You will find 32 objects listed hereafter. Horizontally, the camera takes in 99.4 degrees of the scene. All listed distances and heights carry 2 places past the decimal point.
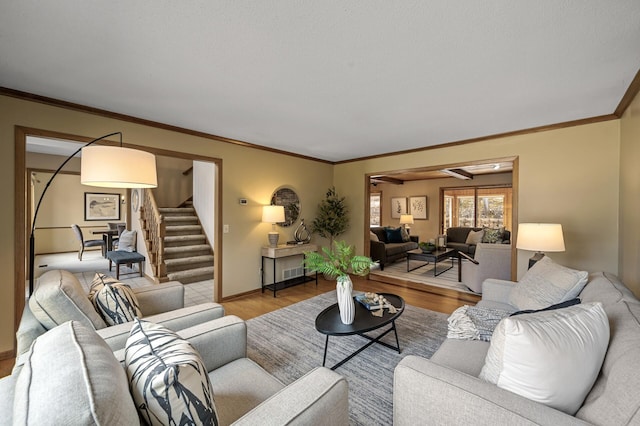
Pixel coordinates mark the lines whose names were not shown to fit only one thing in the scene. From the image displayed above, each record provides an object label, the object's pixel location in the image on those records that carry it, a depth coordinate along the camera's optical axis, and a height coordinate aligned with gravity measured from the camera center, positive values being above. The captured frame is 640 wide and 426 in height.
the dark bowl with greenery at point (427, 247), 5.78 -0.77
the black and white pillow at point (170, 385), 0.81 -0.55
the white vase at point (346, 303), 2.25 -0.77
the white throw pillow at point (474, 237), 6.89 -0.64
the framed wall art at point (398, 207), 8.88 +0.14
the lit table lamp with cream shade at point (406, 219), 7.92 -0.22
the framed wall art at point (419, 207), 8.48 +0.14
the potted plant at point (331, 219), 5.16 -0.16
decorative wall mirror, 4.65 +0.15
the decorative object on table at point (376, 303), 2.47 -0.88
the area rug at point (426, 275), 4.77 -1.28
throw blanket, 1.84 -0.80
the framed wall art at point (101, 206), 8.04 +0.09
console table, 4.28 -0.72
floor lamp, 1.66 +0.26
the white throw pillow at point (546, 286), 1.83 -0.53
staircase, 4.88 -0.75
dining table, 6.29 -0.70
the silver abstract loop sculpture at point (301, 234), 4.91 -0.43
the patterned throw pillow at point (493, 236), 6.24 -0.55
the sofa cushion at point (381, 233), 6.71 -0.55
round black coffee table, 2.14 -0.94
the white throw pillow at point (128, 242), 5.50 -0.66
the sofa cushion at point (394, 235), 6.91 -0.61
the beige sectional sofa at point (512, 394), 0.92 -0.71
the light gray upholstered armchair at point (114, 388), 0.62 -0.51
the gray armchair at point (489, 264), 4.14 -0.80
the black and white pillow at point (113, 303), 1.74 -0.62
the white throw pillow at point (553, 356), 1.02 -0.56
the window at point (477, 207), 7.46 +0.14
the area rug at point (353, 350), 1.91 -1.32
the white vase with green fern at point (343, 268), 2.26 -0.51
